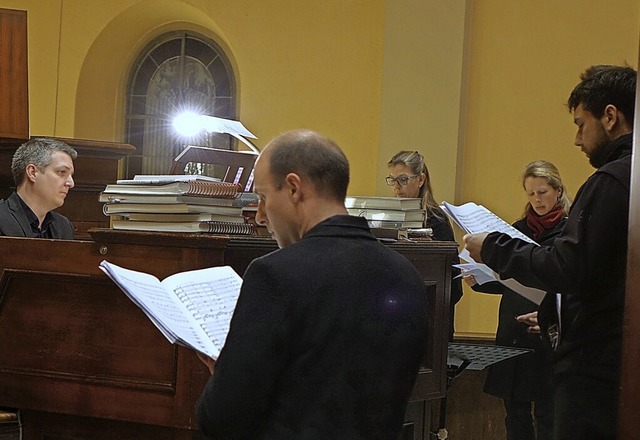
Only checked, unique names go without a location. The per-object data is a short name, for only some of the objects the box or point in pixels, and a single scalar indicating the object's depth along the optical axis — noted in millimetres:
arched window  8484
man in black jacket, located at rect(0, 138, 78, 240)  4336
